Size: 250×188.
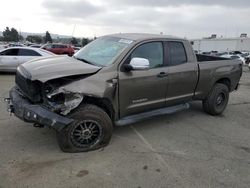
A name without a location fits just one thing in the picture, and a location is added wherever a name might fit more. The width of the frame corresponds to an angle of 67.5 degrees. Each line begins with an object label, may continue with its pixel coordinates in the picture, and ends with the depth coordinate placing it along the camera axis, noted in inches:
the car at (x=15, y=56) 339.5
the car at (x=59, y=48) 716.0
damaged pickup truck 108.4
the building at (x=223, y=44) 1925.9
